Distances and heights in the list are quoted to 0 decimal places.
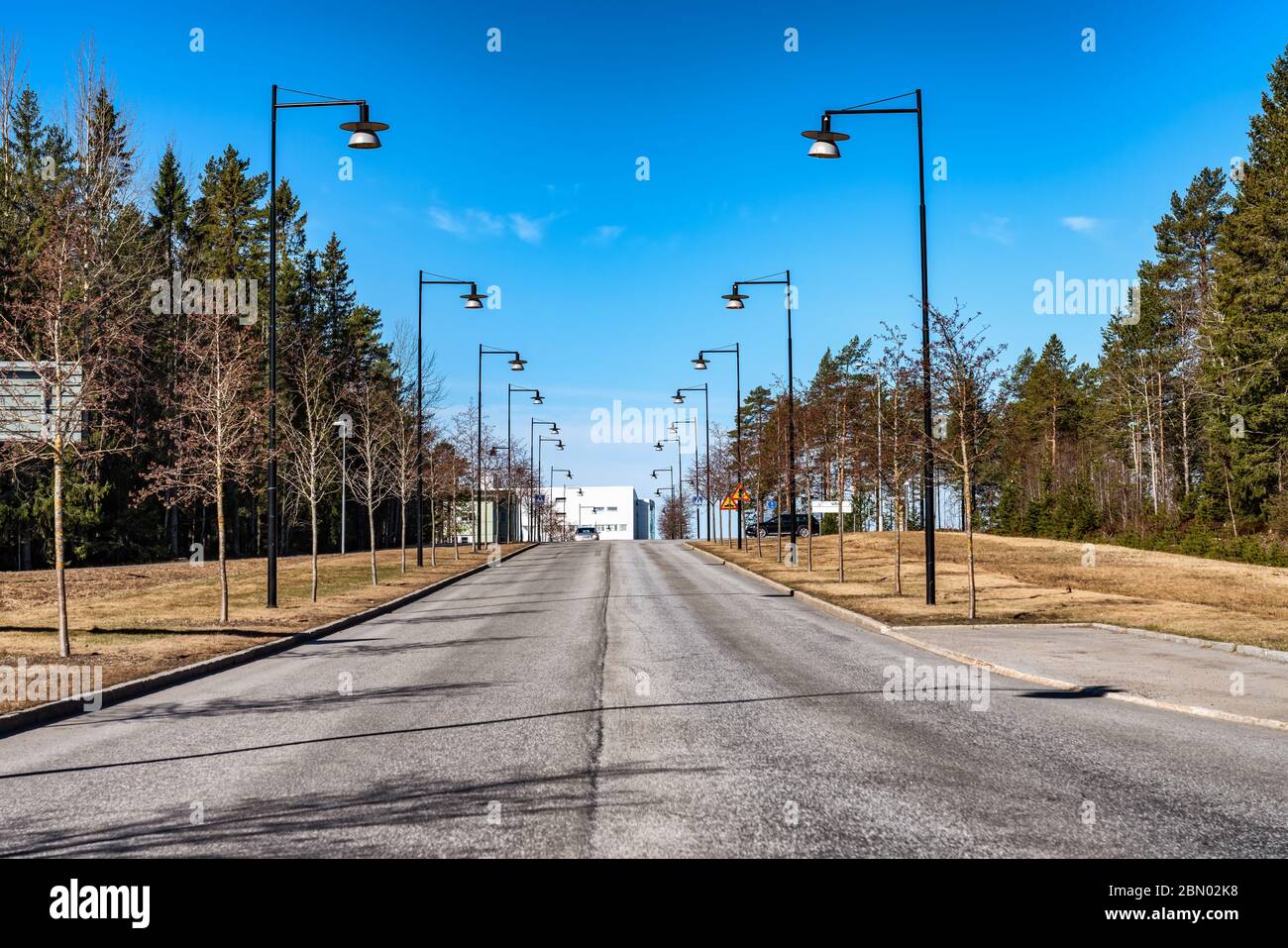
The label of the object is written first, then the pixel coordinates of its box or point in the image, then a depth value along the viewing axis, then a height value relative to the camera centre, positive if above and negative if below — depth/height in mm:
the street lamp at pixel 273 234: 17828 +5507
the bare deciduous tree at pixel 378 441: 29703 +1855
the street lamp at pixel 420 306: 32644 +6542
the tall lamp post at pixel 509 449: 60719 +2754
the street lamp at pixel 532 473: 74500 +1464
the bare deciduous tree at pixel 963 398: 17578 +1622
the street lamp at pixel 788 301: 33000 +6683
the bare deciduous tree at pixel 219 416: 17812 +1576
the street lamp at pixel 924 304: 18094 +3561
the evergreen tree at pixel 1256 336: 41312 +6554
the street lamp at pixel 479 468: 43750 +1254
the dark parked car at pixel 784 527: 68938 -3078
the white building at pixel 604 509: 153125 -3304
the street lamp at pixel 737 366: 45625 +6022
